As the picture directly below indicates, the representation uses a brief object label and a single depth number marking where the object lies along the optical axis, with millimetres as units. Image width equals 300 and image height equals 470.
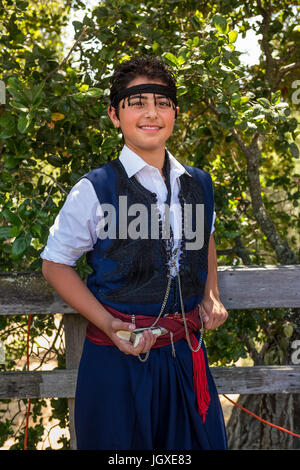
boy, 1810
